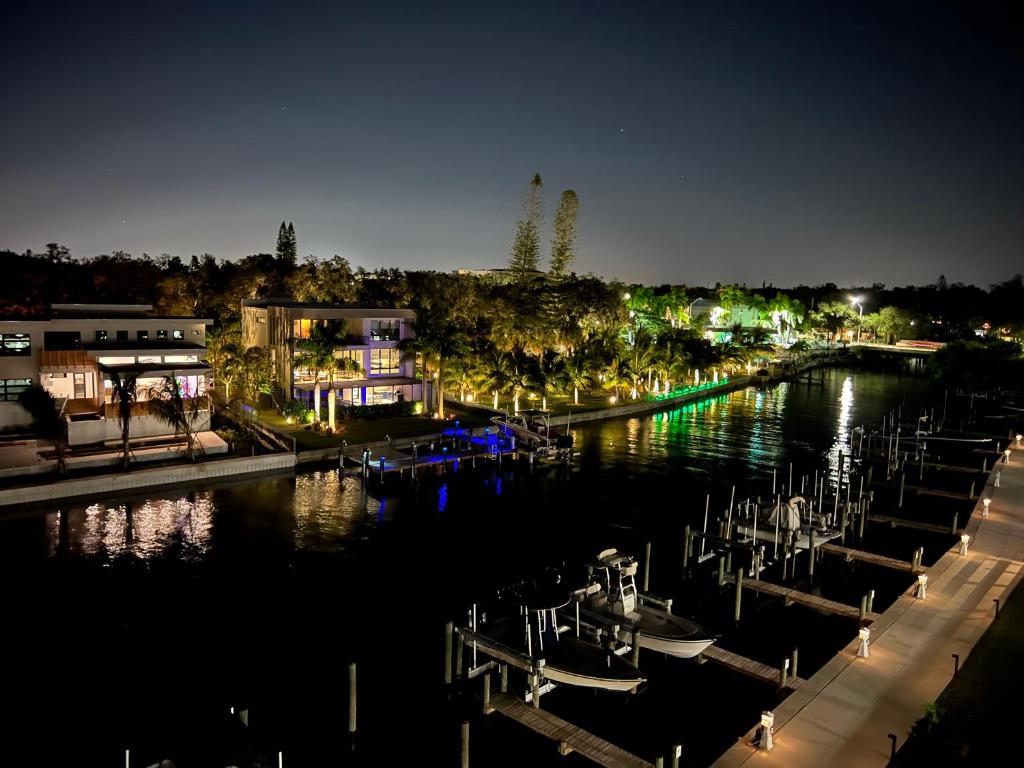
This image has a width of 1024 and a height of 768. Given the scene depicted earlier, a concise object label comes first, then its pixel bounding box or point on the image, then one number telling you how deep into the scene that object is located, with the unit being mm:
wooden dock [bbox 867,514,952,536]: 28797
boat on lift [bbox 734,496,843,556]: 25500
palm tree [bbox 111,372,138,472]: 31428
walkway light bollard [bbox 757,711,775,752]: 13031
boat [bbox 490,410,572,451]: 40906
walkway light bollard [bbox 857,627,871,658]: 16328
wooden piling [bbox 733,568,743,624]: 20672
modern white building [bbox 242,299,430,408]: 46000
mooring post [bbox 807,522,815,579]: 24061
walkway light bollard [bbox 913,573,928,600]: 19828
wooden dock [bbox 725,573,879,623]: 20516
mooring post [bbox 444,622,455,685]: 16719
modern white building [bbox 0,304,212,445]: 35906
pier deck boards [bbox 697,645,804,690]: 16656
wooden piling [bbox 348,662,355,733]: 14602
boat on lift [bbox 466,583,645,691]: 15828
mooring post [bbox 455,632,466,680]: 16922
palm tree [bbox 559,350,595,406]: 54447
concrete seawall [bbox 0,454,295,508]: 28656
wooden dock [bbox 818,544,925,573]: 24109
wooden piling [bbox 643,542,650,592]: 21719
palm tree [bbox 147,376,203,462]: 33250
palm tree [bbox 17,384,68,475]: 30406
